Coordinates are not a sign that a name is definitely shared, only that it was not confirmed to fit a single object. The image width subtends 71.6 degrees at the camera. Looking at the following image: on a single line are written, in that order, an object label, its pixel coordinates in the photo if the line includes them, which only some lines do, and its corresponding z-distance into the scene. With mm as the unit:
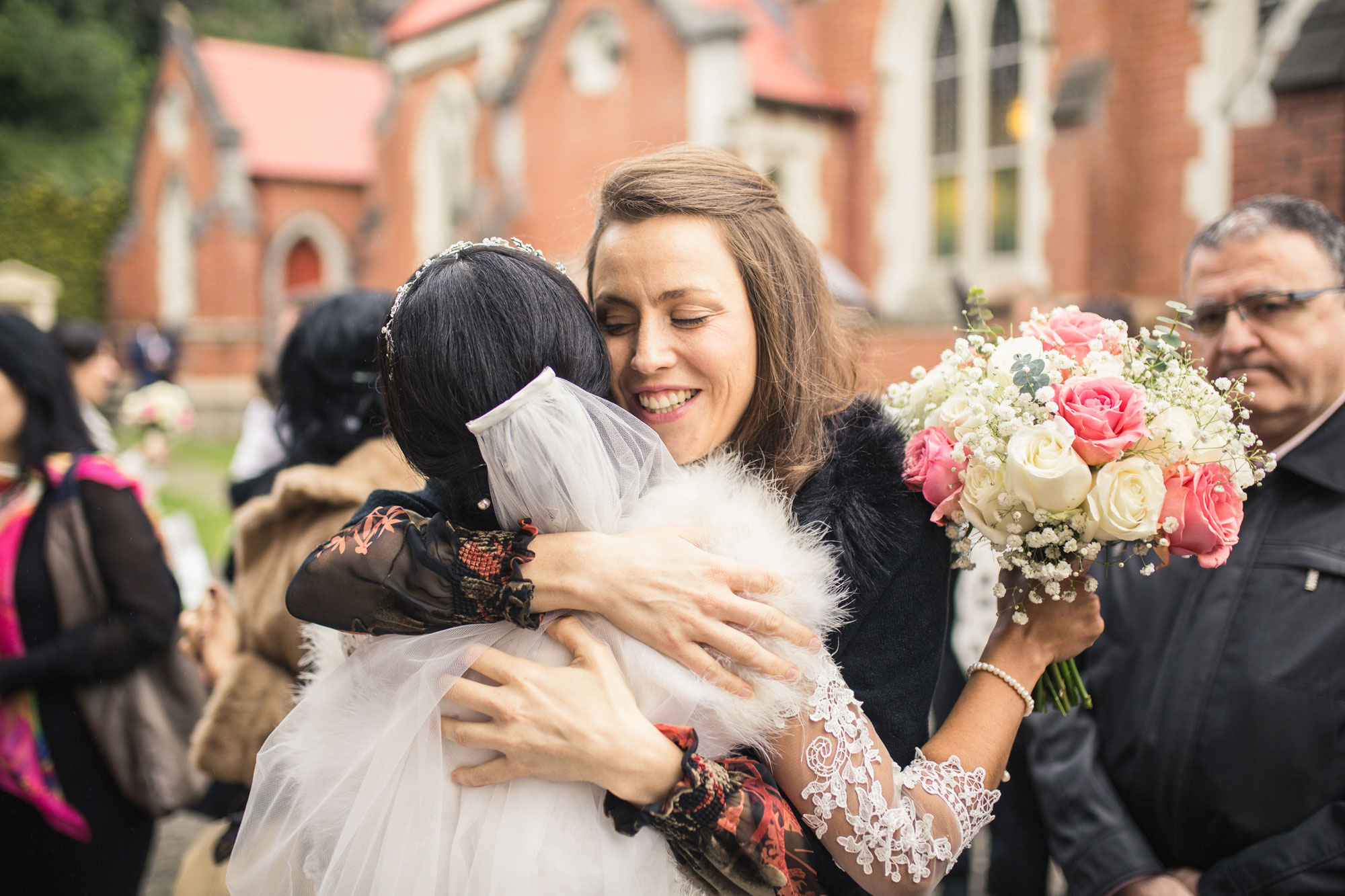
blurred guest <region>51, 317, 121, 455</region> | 5512
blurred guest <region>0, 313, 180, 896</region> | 2873
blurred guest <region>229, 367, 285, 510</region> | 5090
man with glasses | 2252
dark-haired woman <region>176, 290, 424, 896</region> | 2545
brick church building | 9211
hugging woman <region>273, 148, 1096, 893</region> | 1533
